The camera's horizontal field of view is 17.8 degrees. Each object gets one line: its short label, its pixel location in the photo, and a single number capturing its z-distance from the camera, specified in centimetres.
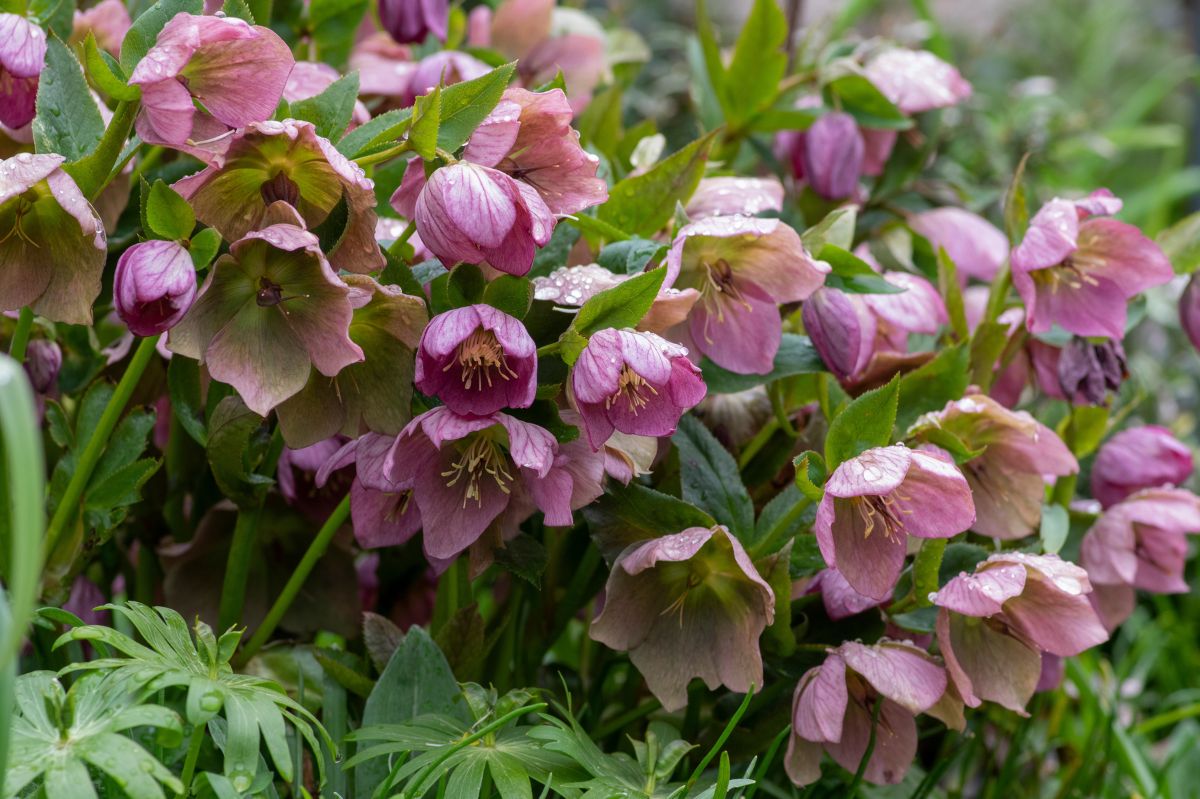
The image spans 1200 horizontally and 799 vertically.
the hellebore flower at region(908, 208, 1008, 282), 148
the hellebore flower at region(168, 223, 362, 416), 123
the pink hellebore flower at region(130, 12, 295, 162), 121
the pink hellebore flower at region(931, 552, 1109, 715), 128
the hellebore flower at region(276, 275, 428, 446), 126
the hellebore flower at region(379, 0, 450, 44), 140
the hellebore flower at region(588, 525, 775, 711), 129
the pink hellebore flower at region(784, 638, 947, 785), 127
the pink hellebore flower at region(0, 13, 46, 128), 124
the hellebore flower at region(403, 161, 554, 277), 120
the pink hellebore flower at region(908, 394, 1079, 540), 132
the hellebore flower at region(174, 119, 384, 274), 121
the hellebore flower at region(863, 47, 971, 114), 146
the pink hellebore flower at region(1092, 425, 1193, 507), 141
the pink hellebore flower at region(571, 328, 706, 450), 121
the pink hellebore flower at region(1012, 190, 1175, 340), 133
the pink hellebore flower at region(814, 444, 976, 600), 123
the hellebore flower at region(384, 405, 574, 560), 124
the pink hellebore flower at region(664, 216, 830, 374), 130
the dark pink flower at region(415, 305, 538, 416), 121
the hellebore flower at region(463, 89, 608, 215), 125
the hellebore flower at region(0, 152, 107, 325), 124
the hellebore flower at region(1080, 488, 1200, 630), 139
